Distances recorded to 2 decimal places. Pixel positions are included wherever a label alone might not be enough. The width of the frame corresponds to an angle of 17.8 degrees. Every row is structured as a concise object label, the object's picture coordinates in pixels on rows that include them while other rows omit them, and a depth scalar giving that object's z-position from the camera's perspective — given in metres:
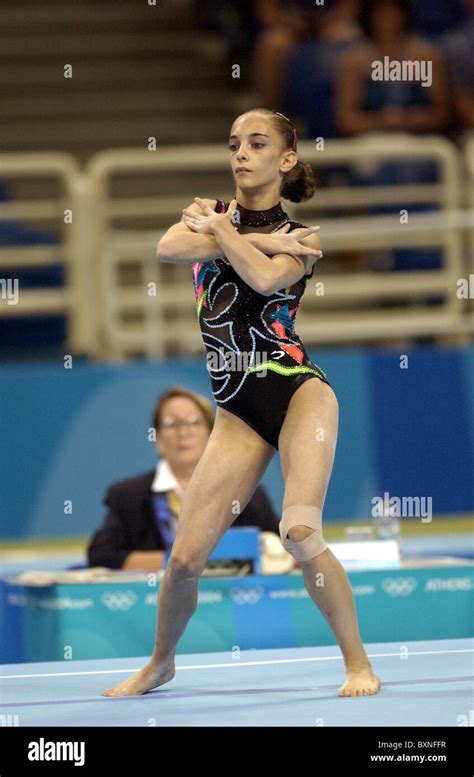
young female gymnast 4.62
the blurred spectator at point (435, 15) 11.93
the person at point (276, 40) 11.75
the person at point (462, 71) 11.19
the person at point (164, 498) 6.93
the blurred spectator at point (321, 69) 11.14
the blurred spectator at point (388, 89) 10.91
